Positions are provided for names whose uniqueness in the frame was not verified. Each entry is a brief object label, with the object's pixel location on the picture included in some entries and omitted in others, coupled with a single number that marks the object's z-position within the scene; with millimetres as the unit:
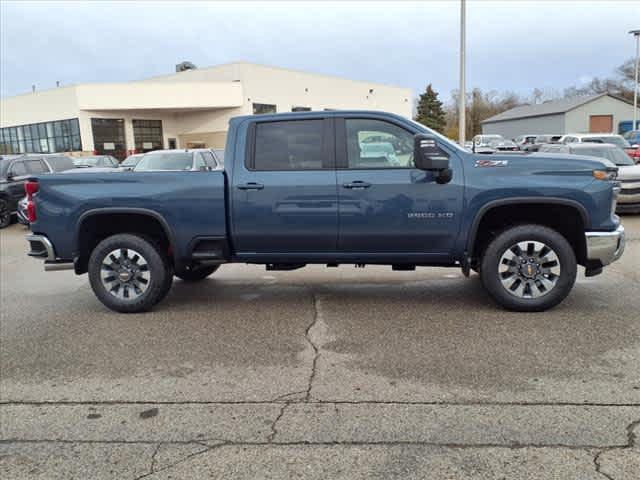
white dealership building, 42344
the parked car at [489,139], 34806
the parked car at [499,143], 31280
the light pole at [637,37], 42562
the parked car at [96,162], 21234
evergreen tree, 65562
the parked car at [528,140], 35531
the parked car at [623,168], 12391
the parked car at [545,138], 32156
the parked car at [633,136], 34875
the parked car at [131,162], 14795
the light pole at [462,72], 19823
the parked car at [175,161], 12838
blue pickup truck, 5324
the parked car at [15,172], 14328
